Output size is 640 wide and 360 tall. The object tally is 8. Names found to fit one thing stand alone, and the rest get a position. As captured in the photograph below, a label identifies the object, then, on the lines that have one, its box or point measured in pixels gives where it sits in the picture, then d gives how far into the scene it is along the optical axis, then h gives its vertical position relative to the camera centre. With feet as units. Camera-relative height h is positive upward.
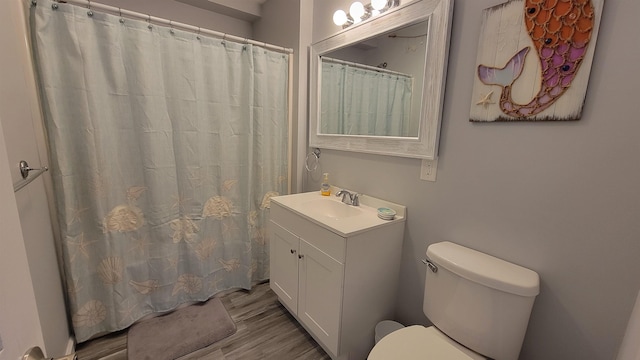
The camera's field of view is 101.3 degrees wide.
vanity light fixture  4.87 +2.34
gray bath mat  5.14 -4.32
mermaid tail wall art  3.01 +0.96
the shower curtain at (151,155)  4.60 -0.61
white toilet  3.31 -2.34
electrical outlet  4.50 -0.62
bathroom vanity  4.43 -2.52
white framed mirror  4.28 +0.99
